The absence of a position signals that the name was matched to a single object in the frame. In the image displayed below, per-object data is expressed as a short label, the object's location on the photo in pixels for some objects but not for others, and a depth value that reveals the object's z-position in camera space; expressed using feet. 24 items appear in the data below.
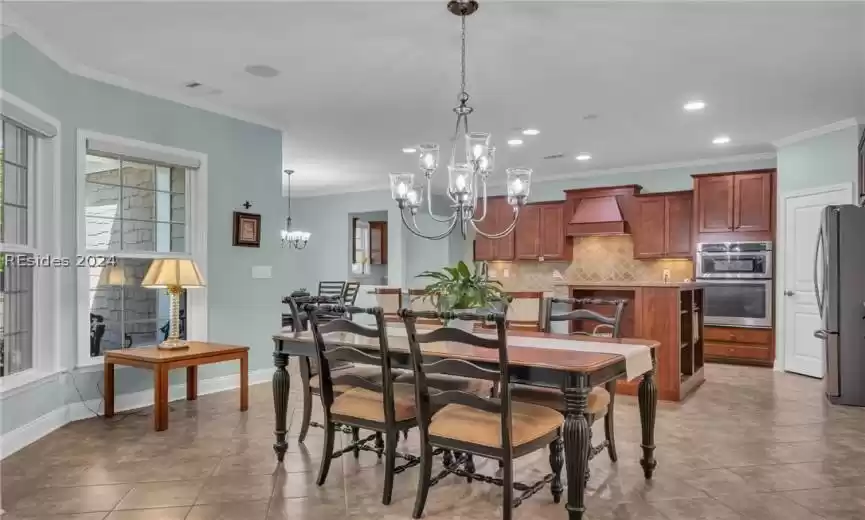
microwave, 21.67
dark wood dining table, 7.57
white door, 19.44
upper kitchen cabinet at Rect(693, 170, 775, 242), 21.89
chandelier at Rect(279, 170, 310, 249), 30.96
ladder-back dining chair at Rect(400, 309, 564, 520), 7.52
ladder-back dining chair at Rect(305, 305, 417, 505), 8.68
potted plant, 9.48
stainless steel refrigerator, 15.34
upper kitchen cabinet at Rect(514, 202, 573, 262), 27.96
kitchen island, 15.55
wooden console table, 12.62
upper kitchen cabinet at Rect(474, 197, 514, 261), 29.66
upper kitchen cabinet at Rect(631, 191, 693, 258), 24.34
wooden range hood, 25.76
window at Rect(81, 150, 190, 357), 14.58
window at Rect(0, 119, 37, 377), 11.81
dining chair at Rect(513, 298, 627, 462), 9.34
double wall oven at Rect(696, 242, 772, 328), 21.68
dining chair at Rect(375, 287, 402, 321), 20.71
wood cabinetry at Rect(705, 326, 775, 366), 21.71
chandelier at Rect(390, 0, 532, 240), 10.50
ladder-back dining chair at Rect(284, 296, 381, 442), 10.92
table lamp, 13.57
